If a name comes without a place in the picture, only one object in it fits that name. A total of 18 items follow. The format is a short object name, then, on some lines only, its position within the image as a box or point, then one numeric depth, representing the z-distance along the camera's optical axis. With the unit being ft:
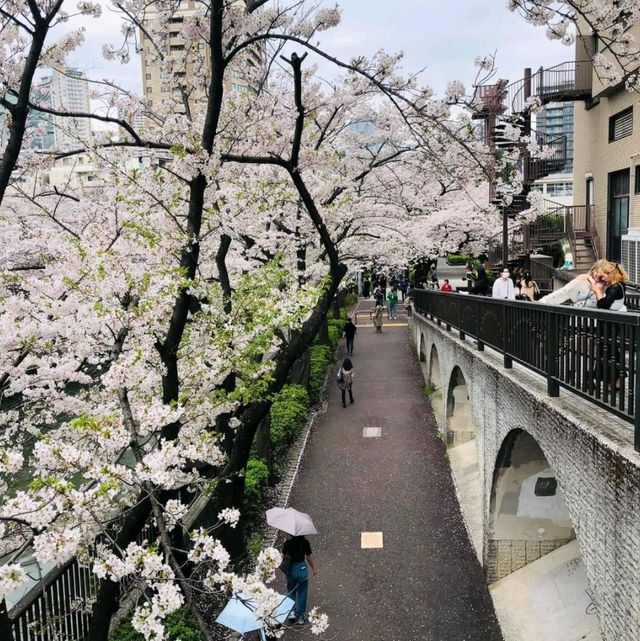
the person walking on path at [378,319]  109.83
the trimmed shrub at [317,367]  67.10
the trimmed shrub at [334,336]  92.30
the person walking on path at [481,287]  51.67
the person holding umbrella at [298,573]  27.53
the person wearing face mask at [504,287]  38.04
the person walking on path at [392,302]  123.95
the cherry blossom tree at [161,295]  14.25
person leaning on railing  21.86
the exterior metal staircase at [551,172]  59.41
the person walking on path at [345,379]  62.85
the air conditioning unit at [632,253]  51.18
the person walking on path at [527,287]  40.86
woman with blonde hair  21.24
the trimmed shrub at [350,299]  161.83
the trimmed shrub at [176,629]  22.61
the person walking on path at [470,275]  70.35
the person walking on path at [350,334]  87.86
